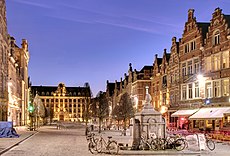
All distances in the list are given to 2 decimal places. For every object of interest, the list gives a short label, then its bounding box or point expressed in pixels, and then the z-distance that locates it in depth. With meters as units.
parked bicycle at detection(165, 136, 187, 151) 27.84
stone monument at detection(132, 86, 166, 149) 28.98
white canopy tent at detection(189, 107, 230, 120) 43.13
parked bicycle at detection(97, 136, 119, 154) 25.83
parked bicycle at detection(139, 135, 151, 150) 27.03
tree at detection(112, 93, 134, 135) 64.48
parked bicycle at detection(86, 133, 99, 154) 26.44
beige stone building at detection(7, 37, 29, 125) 77.81
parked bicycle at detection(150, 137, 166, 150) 26.91
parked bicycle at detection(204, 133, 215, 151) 28.29
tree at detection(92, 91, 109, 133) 73.31
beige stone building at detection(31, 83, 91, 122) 86.24
